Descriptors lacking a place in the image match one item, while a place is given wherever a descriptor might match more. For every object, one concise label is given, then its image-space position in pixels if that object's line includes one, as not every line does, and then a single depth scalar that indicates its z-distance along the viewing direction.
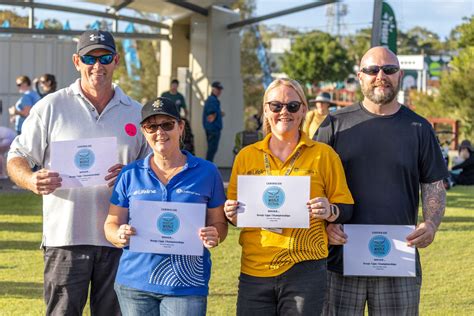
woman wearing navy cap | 5.19
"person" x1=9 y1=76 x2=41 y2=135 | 18.73
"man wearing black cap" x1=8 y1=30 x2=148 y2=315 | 5.93
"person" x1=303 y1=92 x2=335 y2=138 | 13.86
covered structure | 26.83
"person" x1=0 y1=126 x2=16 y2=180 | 19.22
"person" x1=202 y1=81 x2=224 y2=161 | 24.39
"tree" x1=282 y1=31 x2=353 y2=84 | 64.94
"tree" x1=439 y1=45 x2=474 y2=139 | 38.00
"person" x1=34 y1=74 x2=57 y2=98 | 16.75
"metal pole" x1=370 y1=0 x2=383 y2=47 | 17.00
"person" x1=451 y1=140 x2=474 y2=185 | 22.94
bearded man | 5.64
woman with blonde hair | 5.23
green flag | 17.73
